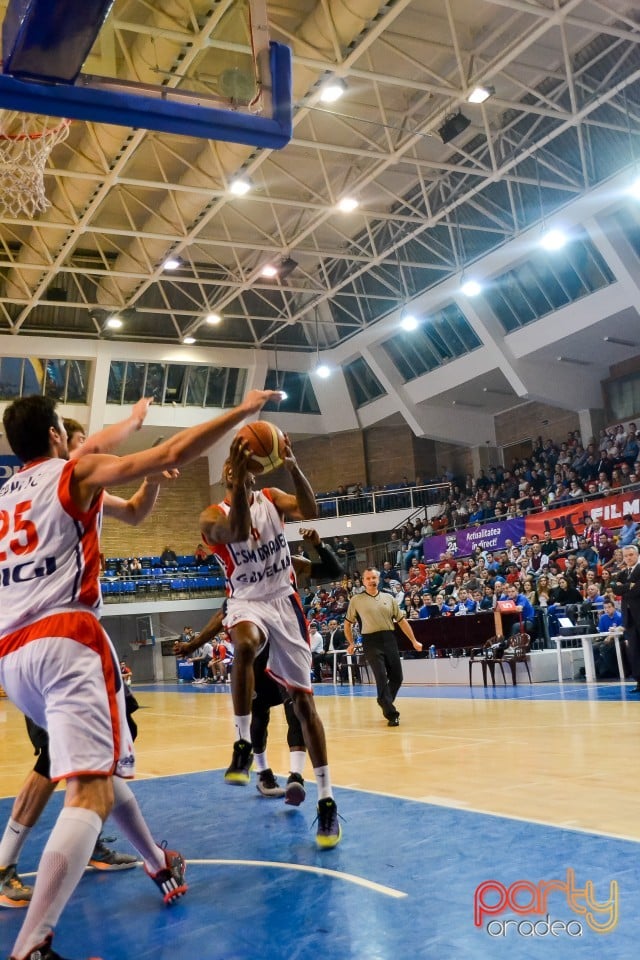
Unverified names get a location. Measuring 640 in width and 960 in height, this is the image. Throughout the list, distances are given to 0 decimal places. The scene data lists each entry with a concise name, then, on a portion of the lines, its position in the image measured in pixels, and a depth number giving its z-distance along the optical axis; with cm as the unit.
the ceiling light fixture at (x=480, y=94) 1658
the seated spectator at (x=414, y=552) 2750
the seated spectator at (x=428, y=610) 1923
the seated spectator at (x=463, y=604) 1823
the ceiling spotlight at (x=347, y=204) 2112
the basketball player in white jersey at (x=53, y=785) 348
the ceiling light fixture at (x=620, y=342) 2508
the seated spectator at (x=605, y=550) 1848
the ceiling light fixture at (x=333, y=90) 1583
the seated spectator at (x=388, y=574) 2629
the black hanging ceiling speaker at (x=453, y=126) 1819
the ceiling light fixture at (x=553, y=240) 1855
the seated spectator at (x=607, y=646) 1373
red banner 2031
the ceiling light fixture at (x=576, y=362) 2672
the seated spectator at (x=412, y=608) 2067
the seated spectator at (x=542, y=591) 1697
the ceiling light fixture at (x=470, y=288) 2172
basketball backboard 477
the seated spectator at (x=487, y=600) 1802
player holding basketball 465
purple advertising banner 2386
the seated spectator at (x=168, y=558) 3309
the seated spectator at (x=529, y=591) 1786
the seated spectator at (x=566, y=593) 1650
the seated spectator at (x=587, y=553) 1817
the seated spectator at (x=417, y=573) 2485
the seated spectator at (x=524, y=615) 1540
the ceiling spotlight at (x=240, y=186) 1931
